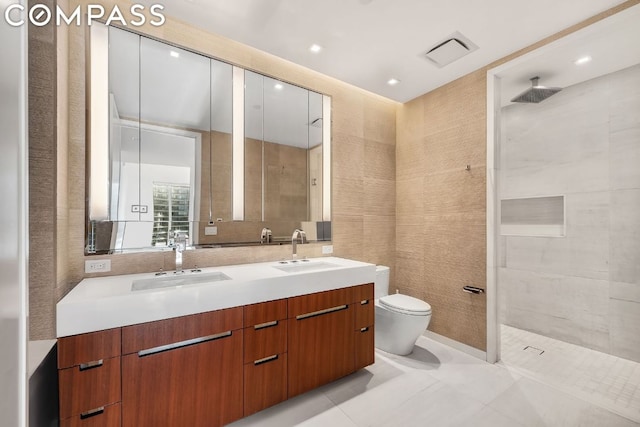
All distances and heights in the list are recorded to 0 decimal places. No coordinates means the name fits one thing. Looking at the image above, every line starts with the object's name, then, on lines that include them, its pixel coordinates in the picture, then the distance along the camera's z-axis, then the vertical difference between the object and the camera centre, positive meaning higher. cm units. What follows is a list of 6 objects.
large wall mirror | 172 +46
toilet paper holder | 238 -64
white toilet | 230 -90
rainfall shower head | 247 +111
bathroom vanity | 123 -68
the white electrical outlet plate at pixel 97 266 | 164 -31
